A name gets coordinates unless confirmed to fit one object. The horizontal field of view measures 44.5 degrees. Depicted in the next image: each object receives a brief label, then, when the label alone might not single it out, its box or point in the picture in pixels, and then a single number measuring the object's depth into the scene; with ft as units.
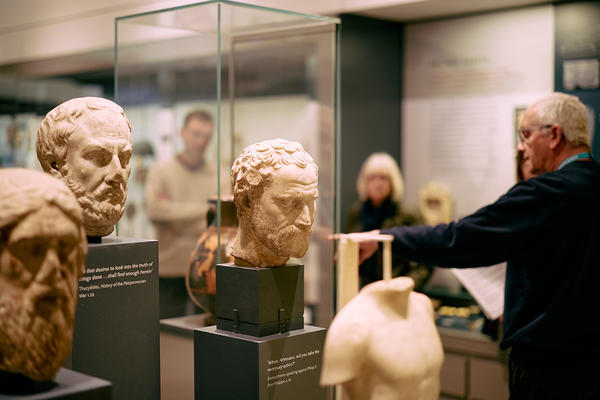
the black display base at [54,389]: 6.15
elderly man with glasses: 9.63
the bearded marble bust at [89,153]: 8.45
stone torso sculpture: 6.40
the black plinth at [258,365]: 8.30
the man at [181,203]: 10.98
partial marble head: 5.85
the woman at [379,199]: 18.48
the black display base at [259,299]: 8.41
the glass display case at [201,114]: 10.30
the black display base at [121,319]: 8.49
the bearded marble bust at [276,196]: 8.25
